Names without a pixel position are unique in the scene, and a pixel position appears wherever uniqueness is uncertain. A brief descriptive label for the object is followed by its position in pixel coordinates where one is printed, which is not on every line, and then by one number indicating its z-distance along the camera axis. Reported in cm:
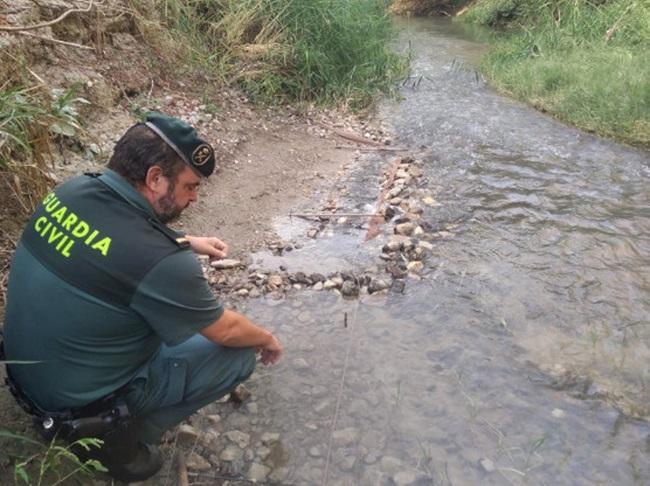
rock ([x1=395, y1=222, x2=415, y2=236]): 438
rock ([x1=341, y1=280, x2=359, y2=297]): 370
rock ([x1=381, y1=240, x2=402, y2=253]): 412
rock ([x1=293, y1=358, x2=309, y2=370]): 310
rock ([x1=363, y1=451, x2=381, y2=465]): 252
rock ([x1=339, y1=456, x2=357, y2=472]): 249
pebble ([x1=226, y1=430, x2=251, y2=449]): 259
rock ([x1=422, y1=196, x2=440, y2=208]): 484
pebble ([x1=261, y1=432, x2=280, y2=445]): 262
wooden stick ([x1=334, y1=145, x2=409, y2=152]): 615
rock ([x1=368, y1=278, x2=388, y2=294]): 372
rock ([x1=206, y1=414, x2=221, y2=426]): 268
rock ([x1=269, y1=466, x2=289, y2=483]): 244
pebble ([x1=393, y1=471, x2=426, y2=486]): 243
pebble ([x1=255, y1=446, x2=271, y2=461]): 254
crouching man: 182
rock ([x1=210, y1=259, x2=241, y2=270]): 396
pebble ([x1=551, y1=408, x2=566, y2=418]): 274
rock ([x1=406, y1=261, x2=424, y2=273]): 393
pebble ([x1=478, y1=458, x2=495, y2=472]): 248
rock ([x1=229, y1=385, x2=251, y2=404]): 280
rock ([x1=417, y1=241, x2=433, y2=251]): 417
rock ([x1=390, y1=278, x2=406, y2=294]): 373
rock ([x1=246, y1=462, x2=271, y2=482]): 243
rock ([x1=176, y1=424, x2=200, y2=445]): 253
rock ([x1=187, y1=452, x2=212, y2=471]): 243
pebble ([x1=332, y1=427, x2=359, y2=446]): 262
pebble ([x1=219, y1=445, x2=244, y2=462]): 251
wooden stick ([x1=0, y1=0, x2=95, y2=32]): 279
